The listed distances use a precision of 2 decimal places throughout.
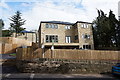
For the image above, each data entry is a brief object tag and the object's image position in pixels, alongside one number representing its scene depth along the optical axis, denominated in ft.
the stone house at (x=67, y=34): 71.05
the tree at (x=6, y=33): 122.06
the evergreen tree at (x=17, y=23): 113.29
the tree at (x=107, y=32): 81.85
